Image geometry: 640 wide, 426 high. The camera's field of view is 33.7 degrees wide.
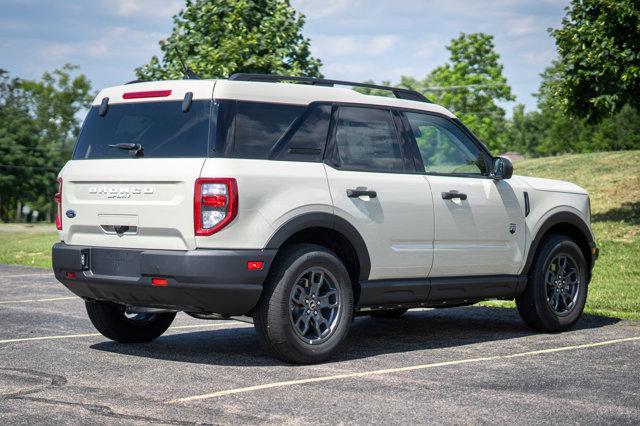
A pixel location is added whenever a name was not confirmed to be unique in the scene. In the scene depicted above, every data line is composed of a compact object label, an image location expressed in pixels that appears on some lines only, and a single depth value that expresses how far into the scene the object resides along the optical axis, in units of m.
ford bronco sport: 7.25
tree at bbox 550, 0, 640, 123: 22.55
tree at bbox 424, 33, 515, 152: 78.81
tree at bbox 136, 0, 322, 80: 19.56
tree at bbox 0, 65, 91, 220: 81.81
